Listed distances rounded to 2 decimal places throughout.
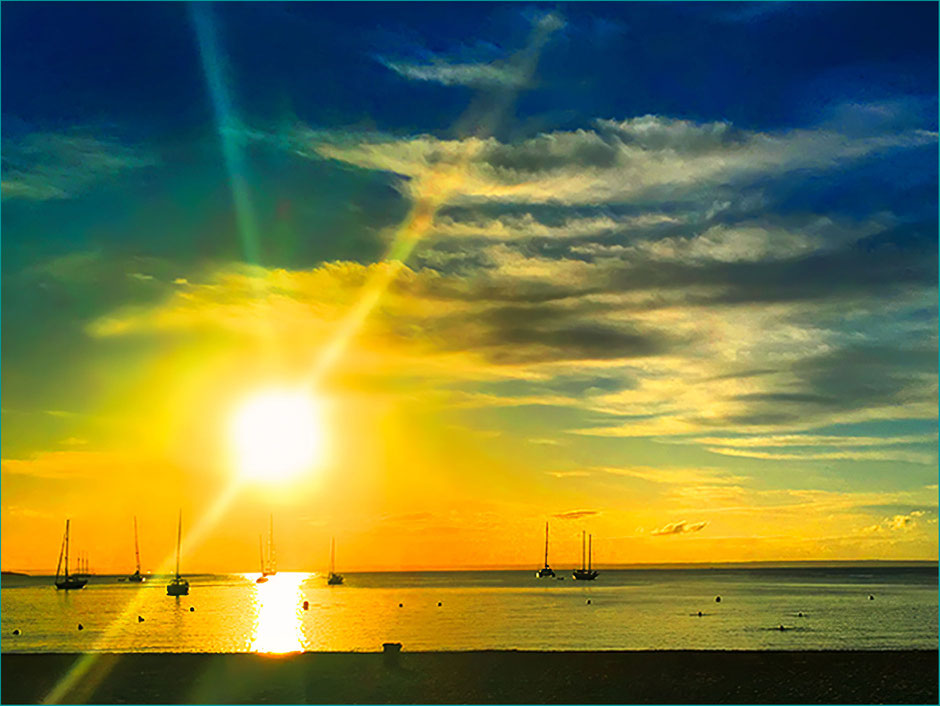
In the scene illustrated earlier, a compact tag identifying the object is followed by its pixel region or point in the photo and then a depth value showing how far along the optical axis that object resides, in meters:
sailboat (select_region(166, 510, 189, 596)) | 176.80
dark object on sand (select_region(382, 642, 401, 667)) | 38.59
